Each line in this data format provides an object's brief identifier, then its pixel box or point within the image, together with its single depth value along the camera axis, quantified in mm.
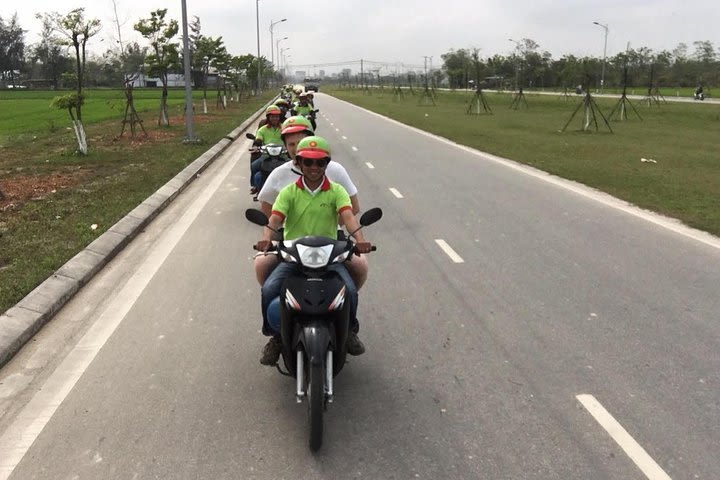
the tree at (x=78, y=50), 16953
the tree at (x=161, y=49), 26469
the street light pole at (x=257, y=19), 60712
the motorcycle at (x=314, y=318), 3697
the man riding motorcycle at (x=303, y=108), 17256
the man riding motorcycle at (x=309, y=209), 4293
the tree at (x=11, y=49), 121938
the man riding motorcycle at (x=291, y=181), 4508
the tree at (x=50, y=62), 104250
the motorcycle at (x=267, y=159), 10195
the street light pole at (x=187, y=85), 20359
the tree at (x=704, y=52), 82250
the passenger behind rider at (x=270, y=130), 10383
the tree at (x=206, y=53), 41594
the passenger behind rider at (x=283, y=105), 12866
